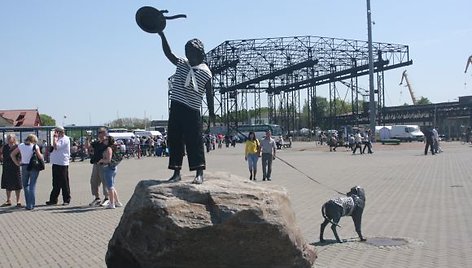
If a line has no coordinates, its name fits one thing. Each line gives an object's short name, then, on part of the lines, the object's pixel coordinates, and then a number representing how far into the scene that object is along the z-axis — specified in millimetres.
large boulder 6141
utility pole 49441
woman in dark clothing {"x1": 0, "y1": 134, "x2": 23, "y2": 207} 14406
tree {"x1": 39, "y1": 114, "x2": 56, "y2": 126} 144450
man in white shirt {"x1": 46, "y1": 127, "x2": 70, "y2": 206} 14406
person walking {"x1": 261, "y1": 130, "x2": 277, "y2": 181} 20453
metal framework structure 63281
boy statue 7309
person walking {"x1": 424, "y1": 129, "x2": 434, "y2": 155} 35506
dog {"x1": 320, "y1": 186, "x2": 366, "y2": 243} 9148
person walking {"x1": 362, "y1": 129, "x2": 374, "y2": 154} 39497
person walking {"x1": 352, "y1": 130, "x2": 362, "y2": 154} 39331
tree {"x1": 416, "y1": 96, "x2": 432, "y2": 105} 142150
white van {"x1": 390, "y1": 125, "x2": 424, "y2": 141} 63719
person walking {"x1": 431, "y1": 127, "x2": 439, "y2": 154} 36075
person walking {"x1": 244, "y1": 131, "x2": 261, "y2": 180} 20594
